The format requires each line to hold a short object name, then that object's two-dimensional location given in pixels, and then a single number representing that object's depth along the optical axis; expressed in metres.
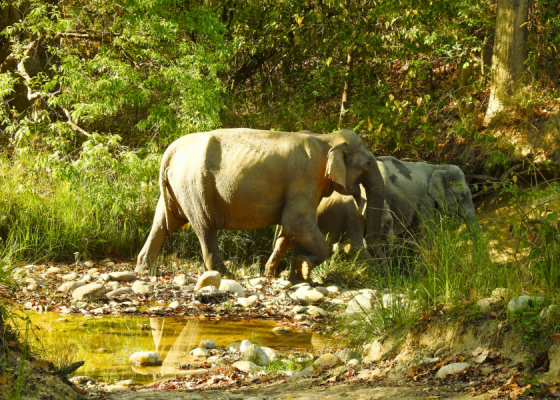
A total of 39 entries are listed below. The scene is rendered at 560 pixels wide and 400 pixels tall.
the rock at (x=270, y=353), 10.46
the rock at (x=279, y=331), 12.61
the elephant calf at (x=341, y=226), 18.87
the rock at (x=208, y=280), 15.35
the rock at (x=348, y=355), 9.84
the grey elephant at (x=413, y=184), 20.14
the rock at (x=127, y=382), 8.98
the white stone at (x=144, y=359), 10.27
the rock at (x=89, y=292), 14.30
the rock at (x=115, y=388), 8.43
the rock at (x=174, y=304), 14.25
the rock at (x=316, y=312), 14.05
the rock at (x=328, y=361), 9.66
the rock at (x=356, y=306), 12.58
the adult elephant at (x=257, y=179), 16.86
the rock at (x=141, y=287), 15.26
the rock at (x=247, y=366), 9.72
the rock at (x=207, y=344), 11.20
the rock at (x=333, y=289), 16.50
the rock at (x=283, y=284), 16.62
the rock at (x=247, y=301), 14.53
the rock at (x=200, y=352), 10.81
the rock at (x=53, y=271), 16.91
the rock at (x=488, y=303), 9.02
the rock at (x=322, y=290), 16.17
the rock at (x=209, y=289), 15.00
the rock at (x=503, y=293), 8.97
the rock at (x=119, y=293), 14.53
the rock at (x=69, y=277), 16.45
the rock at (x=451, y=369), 8.07
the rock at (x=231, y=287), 15.23
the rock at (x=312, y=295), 15.06
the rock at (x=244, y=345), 10.52
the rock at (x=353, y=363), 9.29
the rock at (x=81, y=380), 8.91
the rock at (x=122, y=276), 16.23
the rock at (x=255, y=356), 10.20
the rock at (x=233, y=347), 10.98
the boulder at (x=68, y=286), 14.83
